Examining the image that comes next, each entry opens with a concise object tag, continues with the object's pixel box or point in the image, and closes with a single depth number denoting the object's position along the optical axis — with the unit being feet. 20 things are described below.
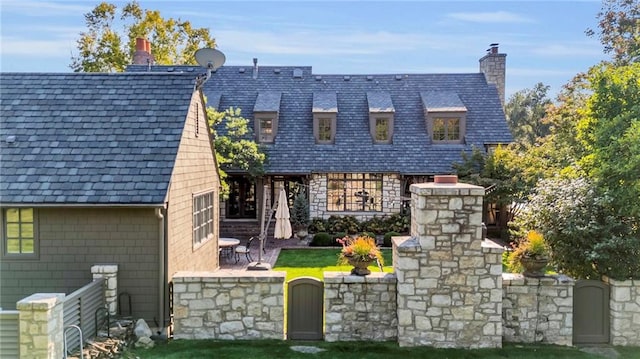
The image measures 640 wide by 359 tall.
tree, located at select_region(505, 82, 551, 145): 140.77
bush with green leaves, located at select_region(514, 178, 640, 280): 26.94
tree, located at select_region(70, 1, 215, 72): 94.07
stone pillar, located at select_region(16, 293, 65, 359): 20.17
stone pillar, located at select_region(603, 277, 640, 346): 26.71
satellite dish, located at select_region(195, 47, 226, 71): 36.06
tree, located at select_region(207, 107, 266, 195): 59.72
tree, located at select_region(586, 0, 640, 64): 74.95
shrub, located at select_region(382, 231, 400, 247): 58.49
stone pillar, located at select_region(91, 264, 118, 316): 26.89
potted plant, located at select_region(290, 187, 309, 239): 64.64
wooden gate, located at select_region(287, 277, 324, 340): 27.71
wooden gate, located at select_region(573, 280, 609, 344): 27.37
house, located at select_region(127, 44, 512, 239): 66.49
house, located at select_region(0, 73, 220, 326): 27.71
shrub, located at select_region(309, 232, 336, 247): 59.21
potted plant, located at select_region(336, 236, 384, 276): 27.30
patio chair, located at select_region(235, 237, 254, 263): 48.74
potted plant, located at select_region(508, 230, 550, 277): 26.89
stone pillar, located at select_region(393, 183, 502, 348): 26.11
